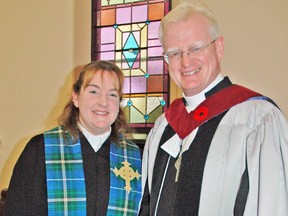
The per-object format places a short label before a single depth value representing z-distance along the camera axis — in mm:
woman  2518
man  1831
